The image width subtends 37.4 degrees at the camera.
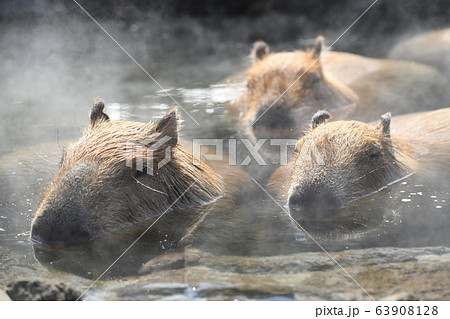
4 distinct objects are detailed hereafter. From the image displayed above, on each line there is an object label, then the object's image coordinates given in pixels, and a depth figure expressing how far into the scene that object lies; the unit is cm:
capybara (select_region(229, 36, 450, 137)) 857
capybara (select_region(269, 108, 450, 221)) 542
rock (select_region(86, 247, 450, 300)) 375
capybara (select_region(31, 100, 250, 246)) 475
